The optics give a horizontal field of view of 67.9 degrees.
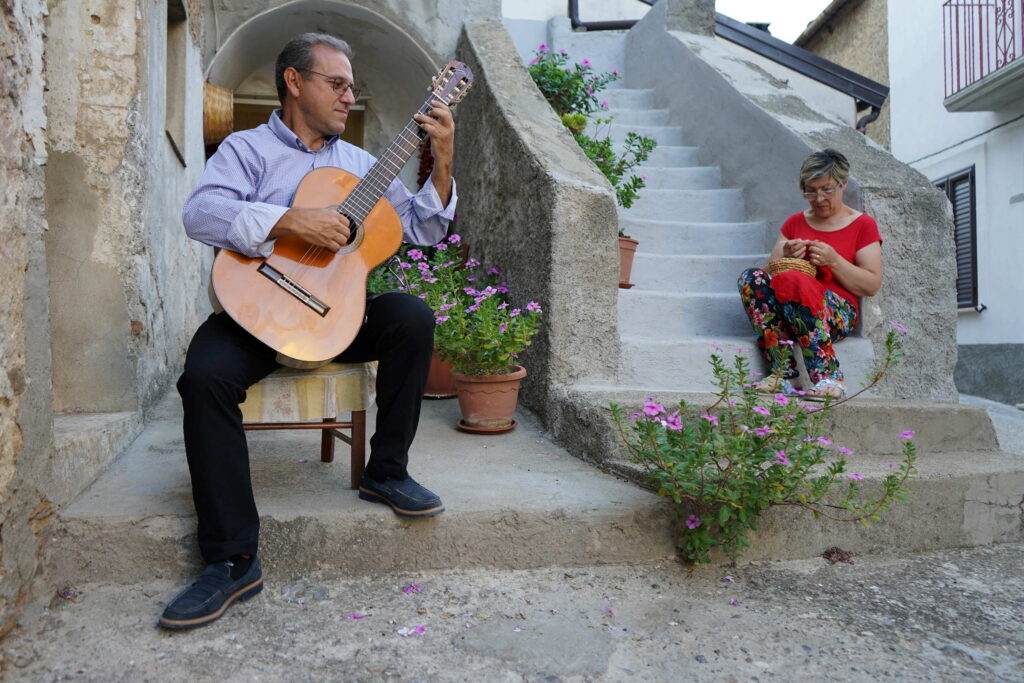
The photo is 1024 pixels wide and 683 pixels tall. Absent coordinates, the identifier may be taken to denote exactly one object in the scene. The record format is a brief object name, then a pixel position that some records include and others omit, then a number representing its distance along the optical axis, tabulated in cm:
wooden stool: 212
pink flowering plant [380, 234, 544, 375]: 301
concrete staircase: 337
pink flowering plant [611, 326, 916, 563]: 212
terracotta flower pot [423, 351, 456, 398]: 373
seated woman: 311
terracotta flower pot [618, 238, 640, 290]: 389
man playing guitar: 189
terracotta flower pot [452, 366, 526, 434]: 307
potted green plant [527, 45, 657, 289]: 442
